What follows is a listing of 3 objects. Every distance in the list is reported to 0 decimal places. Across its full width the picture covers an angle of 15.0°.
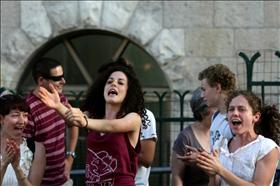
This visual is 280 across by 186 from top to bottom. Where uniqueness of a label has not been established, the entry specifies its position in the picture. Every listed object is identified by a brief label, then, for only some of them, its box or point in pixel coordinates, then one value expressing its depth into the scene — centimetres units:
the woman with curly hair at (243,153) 627
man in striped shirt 697
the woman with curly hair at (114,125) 647
